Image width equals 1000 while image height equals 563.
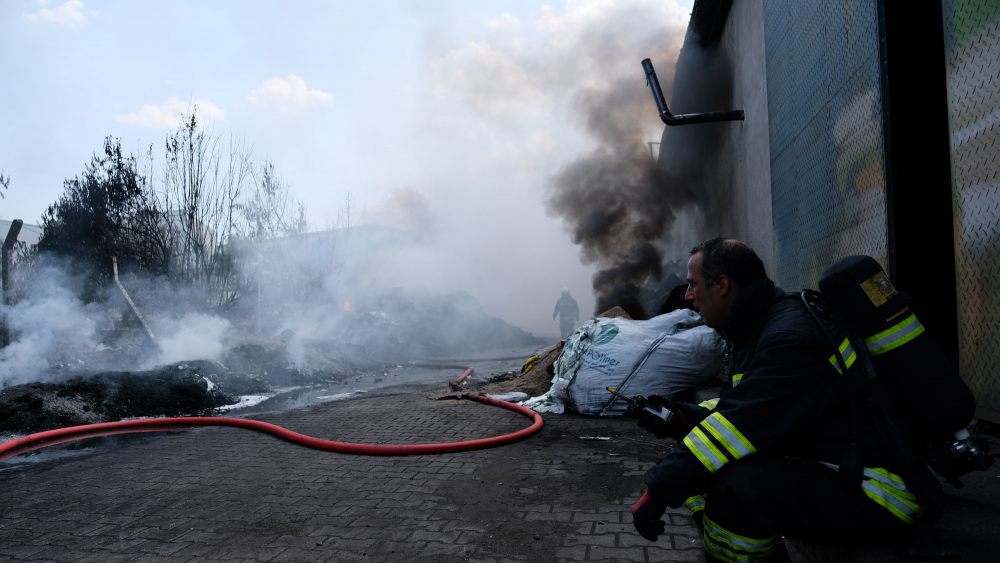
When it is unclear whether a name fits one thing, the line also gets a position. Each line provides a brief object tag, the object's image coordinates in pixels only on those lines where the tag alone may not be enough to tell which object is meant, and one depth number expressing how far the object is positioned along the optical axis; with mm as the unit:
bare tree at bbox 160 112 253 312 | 14414
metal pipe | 7586
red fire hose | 4250
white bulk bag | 5168
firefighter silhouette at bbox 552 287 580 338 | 17203
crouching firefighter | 1547
